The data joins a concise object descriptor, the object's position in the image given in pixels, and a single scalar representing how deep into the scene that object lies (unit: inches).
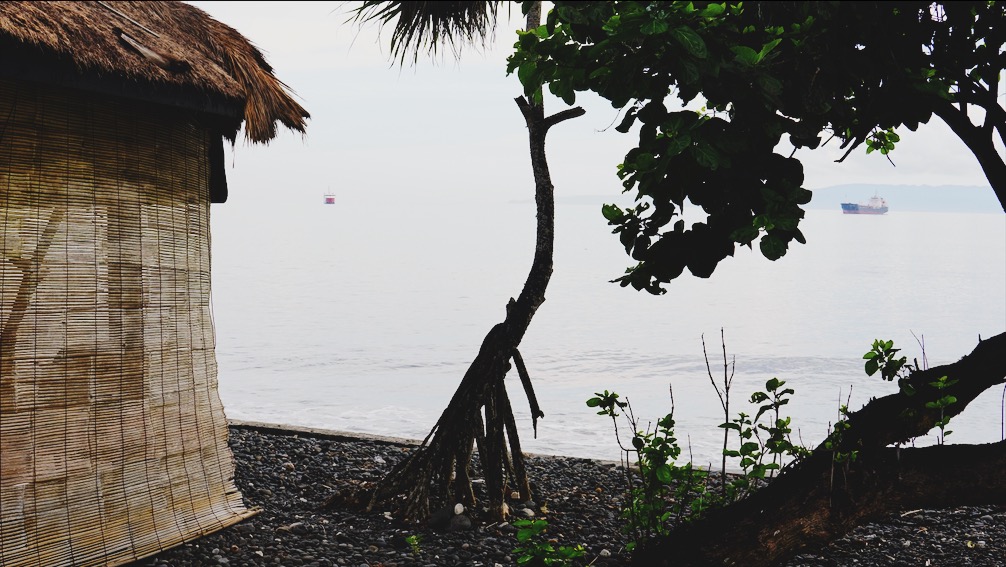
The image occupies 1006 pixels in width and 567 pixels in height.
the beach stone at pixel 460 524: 181.6
